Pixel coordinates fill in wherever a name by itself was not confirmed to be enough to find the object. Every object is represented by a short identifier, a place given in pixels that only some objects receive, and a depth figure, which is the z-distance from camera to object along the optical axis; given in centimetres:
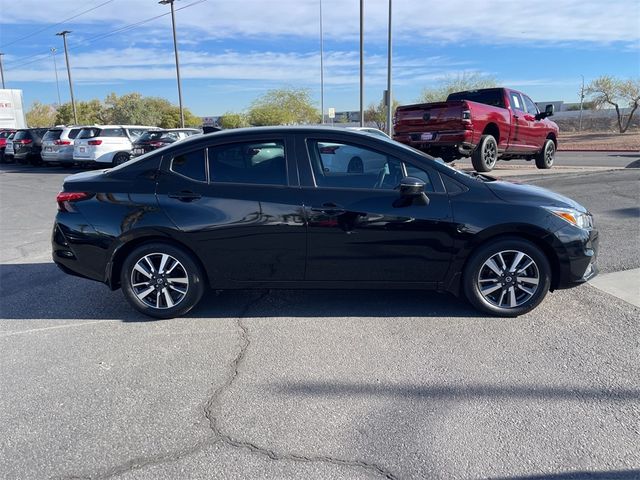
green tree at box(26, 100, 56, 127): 8569
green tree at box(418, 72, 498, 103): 4931
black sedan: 426
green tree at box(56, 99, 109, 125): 7156
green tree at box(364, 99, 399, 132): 5485
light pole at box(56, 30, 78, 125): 4594
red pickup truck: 1137
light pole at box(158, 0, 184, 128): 3312
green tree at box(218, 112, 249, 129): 6406
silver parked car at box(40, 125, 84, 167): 2006
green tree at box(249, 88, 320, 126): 5588
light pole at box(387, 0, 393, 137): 2159
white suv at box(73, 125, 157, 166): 1862
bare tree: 5012
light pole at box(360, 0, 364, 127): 2330
